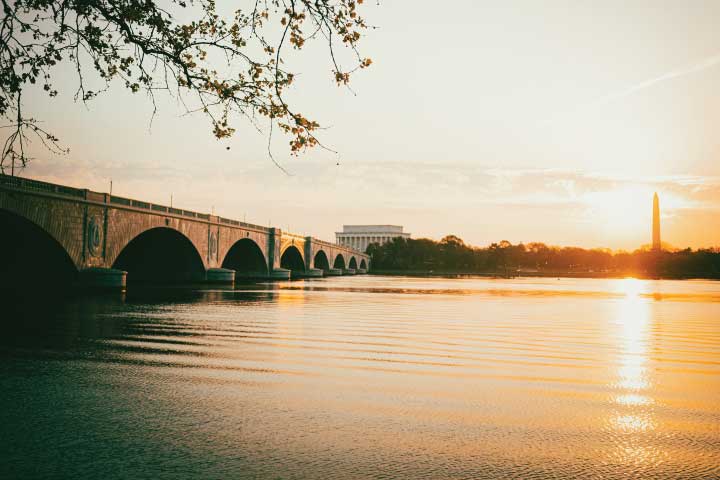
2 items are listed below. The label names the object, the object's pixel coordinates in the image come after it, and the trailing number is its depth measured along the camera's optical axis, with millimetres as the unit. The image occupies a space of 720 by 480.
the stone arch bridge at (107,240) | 35781
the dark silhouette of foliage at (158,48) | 11281
